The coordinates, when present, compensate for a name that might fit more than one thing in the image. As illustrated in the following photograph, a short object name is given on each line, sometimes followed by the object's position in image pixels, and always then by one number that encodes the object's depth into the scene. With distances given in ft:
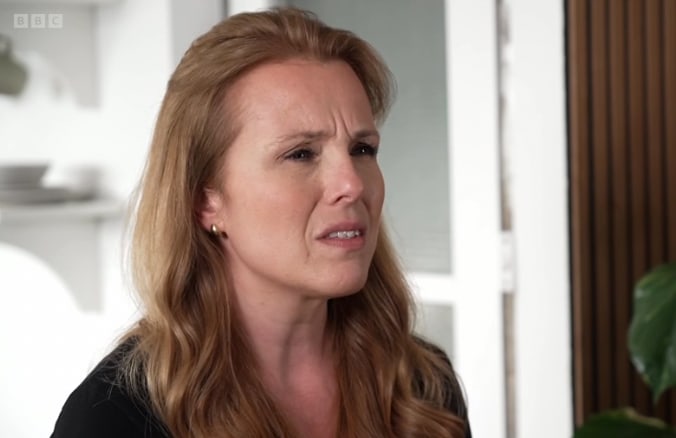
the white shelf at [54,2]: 9.89
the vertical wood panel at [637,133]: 8.15
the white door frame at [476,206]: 9.24
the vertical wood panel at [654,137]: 8.11
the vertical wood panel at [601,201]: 8.22
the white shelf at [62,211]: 9.56
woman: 7.53
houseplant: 6.29
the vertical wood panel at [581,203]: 8.24
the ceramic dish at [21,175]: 9.59
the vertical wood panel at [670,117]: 8.08
